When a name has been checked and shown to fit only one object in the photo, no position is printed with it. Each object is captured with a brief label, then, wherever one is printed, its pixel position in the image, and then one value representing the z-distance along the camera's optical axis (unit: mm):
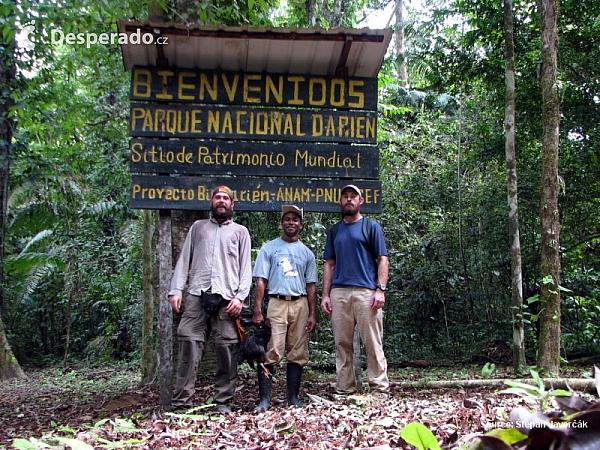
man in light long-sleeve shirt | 5285
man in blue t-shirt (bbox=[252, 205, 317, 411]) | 5480
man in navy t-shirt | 5477
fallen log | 4985
